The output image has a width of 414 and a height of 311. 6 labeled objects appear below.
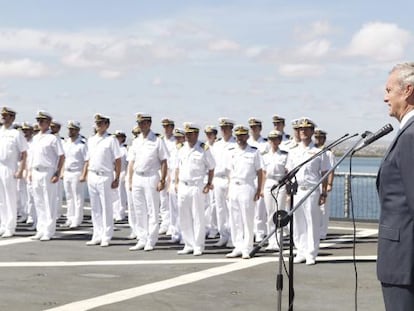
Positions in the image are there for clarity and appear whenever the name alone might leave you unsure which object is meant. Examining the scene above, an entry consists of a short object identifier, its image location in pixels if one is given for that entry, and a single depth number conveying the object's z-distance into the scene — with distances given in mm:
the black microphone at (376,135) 4816
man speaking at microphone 4051
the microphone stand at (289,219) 5376
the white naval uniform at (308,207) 11258
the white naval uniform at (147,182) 12859
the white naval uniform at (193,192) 12469
